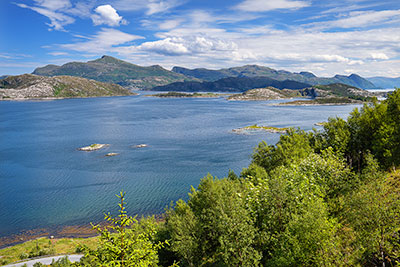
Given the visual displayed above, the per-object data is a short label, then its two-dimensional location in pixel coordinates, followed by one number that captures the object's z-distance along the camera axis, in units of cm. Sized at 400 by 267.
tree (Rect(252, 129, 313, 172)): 5372
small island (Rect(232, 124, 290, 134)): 14081
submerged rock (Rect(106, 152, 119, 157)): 10256
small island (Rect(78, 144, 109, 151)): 11104
